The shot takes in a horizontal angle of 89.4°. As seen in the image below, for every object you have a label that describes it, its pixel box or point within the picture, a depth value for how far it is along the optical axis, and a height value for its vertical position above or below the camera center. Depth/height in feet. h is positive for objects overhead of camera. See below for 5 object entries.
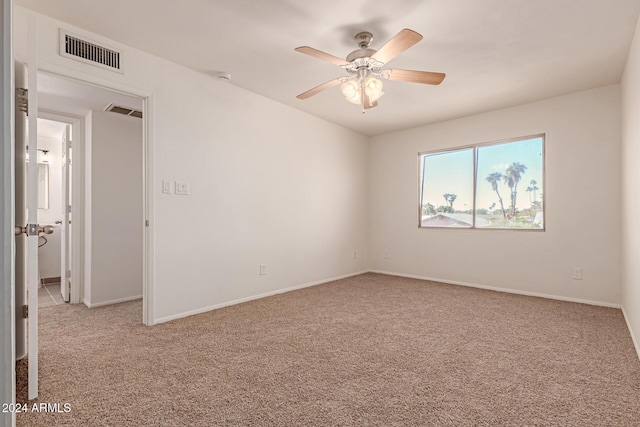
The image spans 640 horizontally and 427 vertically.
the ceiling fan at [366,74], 7.83 +3.55
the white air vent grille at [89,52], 7.88 +3.95
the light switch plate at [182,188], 10.16 +0.62
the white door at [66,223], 12.54 -0.67
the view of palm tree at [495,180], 14.24 +1.35
